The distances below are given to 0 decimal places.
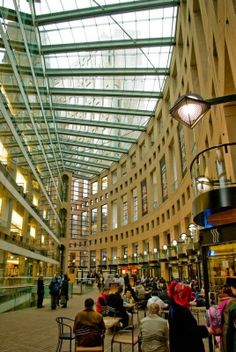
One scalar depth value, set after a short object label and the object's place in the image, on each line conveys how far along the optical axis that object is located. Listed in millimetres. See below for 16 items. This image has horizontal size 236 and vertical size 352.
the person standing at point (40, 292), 15371
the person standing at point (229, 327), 3150
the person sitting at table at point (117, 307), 8023
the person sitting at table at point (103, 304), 8133
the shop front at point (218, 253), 7664
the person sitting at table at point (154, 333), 4176
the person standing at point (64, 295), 15656
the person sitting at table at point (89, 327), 4934
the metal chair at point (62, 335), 5568
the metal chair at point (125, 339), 5518
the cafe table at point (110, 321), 6450
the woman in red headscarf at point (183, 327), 3154
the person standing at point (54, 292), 14901
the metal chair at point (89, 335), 4832
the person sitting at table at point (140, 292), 13165
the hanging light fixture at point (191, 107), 4066
